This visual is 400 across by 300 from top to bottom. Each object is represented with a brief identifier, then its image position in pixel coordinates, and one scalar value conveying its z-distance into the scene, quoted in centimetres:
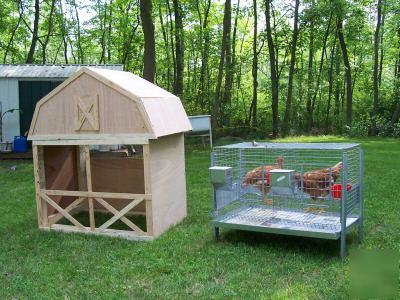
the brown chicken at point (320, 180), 511
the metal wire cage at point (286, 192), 501
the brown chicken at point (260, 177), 548
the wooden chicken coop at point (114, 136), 590
